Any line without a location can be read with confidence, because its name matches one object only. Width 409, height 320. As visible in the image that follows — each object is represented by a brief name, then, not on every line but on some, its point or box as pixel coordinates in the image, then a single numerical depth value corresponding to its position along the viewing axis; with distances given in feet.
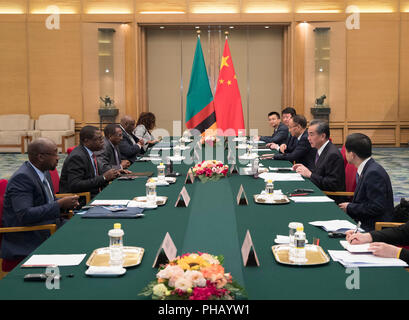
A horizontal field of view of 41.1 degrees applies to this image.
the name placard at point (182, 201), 13.52
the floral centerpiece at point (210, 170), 17.76
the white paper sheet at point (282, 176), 17.63
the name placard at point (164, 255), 8.44
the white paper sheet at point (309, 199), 13.85
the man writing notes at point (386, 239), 8.98
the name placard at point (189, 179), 17.26
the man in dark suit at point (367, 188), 13.57
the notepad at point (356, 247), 9.27
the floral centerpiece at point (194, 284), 6.82
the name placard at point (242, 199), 13.70
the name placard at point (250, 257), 8.64
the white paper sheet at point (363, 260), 8.66
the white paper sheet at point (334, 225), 10.84
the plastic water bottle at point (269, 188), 14.02
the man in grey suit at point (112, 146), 22.04
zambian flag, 33.55
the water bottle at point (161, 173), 17.23
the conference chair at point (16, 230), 12.79
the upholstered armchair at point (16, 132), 46.85
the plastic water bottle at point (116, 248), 8.72
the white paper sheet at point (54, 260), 8.82
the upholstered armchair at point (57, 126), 46.83
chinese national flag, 36.55
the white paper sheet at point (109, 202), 13.69
